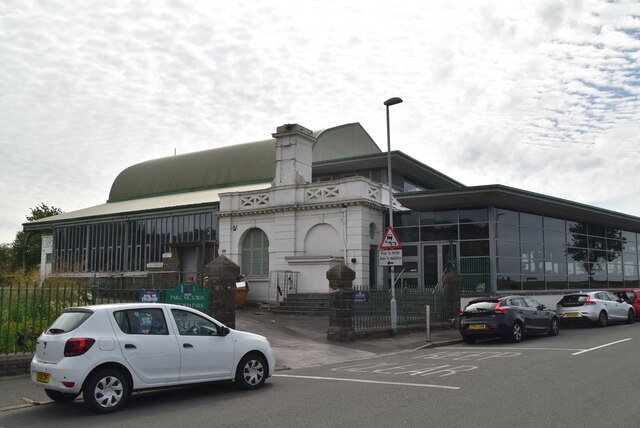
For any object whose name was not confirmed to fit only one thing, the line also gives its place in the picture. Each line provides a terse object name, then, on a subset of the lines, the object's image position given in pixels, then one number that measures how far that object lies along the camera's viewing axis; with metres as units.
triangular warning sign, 17.98
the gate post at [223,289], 15.02
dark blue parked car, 17.16
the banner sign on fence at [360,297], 18.33
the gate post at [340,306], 16.83
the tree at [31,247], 57.25
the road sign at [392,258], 18.03
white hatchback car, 8.30
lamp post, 18.46
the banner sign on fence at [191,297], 14.70
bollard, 17.86
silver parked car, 22.45
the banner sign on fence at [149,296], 13.97
